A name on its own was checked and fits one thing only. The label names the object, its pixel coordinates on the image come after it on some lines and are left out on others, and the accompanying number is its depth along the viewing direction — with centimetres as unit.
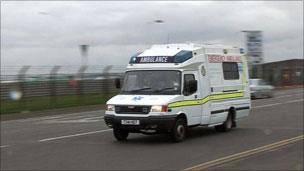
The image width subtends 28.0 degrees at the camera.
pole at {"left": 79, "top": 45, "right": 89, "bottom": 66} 3775
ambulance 1416
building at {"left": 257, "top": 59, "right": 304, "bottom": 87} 6234
